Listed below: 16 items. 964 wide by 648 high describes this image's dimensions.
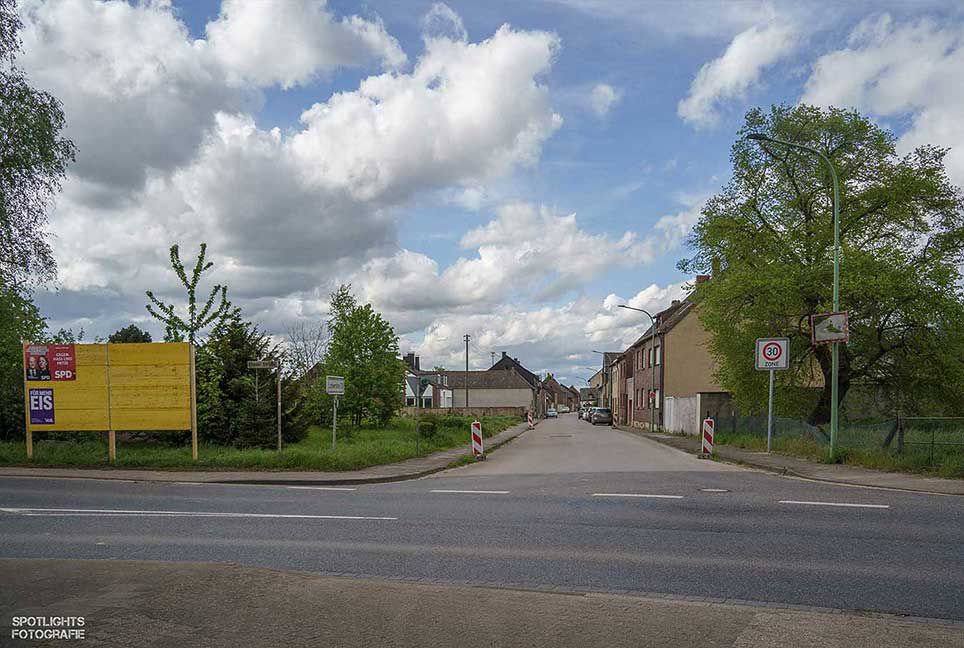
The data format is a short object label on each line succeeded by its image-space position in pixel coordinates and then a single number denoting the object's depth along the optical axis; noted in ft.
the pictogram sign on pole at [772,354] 76.18
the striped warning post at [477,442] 77.20
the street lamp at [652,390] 155.84
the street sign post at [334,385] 65.57
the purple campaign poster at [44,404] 65.87
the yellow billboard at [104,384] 65.72
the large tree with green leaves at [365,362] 124.16
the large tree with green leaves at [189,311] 77.36
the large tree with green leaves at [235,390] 79.92
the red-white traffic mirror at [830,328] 59.77
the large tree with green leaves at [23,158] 68.18
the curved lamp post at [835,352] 61.00
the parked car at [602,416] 242.58
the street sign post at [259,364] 63.15
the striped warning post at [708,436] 77.41
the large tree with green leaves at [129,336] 105.71
